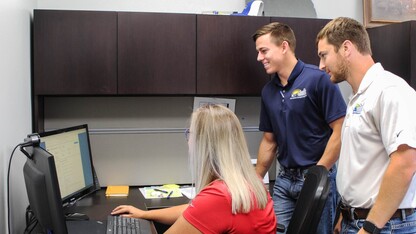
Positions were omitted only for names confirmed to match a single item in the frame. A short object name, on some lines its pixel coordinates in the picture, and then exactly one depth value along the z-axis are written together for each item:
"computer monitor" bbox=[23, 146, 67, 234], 1.06
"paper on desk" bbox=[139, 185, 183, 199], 2.33
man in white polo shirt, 1.36
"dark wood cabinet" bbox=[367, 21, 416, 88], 2.29
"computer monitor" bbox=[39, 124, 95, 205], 1.90
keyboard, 1.57
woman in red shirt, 1.30
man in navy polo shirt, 2.04
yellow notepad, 2.35
